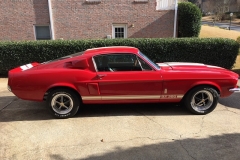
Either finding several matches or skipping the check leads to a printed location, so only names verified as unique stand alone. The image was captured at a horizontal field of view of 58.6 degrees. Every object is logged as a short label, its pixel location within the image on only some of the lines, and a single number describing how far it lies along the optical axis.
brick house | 11.44
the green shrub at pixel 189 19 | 11.58
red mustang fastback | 4.39
